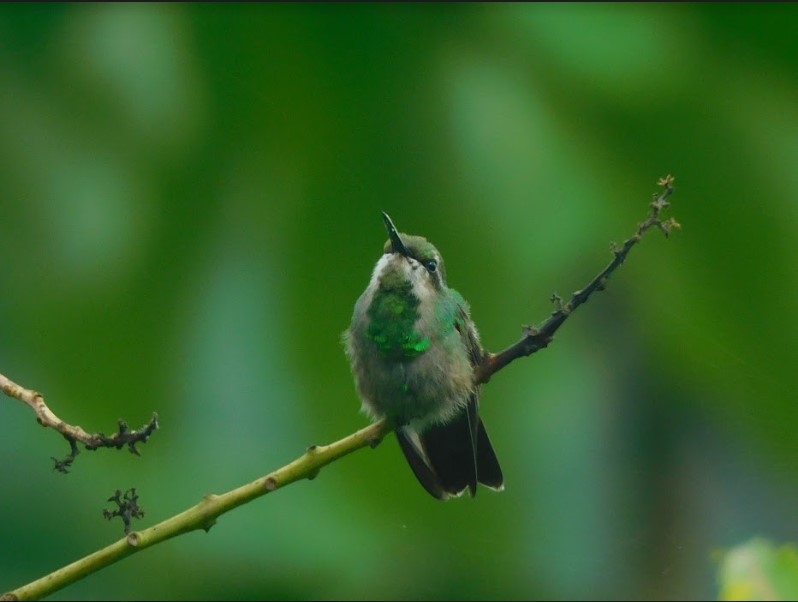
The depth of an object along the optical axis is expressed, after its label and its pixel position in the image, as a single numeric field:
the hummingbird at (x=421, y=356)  3.82
